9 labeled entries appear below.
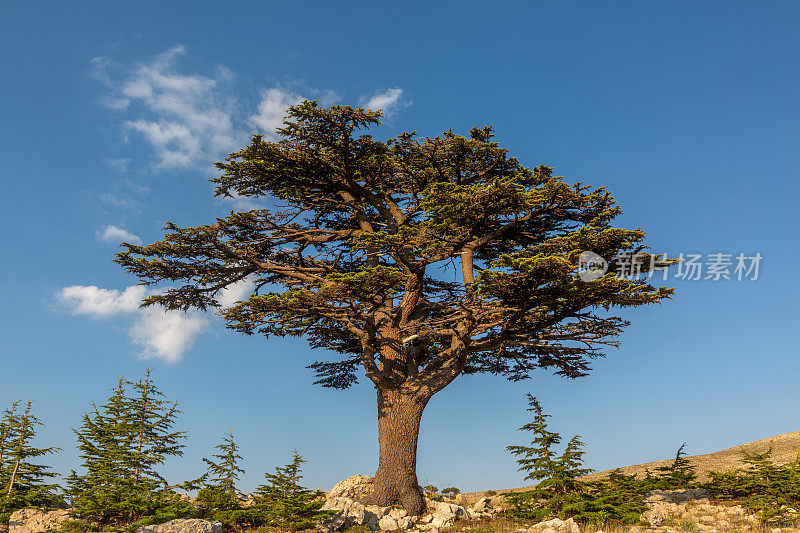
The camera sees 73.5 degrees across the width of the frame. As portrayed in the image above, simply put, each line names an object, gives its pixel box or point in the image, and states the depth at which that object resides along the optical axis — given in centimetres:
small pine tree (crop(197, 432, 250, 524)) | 1445
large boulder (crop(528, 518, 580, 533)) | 1218
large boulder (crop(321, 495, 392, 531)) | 1436
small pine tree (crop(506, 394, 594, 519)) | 1387
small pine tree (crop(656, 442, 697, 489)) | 1819
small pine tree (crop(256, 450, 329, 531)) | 1348
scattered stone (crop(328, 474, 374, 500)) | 1783
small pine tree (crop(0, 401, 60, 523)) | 1606
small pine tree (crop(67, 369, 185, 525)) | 1353
